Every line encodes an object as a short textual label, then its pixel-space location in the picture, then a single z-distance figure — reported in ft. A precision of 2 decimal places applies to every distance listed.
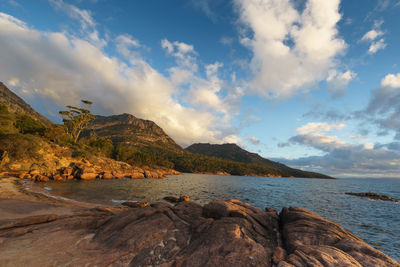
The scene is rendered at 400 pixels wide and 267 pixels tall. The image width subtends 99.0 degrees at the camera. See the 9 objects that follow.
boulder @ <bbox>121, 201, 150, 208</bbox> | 76.77
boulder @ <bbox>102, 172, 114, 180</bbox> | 201.64
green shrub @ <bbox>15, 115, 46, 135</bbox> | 225.56
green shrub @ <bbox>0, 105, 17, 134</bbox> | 170.87
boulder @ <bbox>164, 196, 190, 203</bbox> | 96.68
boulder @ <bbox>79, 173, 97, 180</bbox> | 174.60
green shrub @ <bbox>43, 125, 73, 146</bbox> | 231.30
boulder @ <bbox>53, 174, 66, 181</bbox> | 152.52
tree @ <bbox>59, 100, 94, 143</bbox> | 274.30
